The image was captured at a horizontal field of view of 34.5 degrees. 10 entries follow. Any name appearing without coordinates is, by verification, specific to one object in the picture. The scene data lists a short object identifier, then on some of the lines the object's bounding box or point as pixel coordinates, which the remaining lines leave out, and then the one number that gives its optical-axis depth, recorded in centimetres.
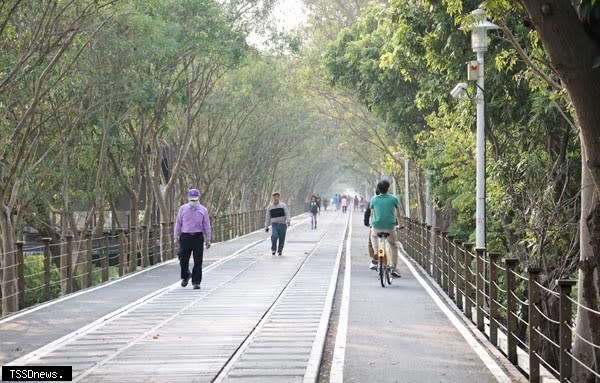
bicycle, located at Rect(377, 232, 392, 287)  1766
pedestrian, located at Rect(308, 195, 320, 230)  4988
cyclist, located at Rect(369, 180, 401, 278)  1775
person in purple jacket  1683
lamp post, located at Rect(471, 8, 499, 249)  1498
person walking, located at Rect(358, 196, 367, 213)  9638
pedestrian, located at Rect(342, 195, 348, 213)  8156
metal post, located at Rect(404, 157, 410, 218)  3925
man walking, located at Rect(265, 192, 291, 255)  2681
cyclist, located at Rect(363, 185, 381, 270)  1836
